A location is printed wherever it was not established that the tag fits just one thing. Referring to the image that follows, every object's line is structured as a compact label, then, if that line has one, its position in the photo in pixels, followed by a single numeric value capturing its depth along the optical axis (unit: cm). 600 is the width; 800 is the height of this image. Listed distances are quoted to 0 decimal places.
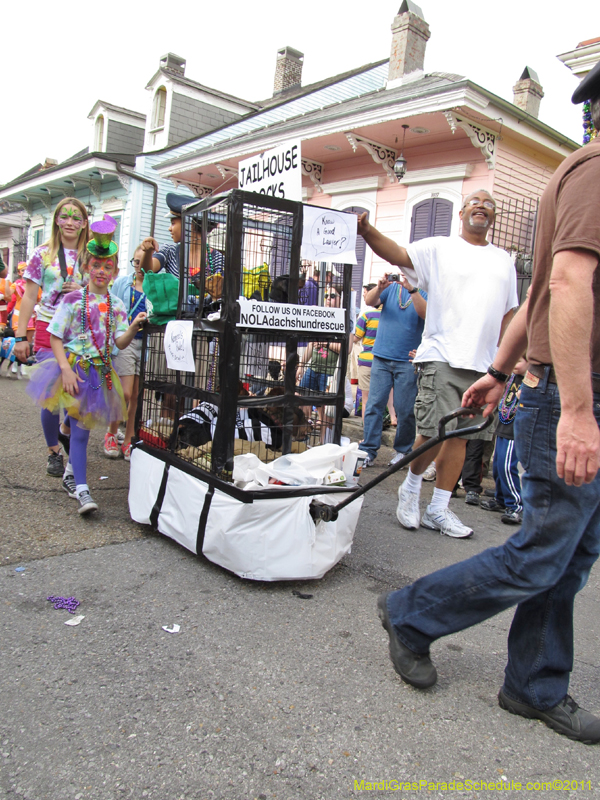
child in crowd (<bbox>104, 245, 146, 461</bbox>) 515
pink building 825
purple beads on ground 269
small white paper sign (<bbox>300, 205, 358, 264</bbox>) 326
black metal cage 306
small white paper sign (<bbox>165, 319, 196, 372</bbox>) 338
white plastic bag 313
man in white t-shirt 397
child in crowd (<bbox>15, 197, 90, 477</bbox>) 453
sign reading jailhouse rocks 332
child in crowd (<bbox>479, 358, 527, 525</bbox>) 466
